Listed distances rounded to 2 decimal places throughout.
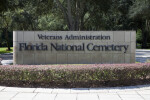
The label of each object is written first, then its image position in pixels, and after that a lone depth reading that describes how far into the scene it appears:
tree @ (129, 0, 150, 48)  27.83
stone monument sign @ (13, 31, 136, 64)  13.15
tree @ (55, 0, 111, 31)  18.77
